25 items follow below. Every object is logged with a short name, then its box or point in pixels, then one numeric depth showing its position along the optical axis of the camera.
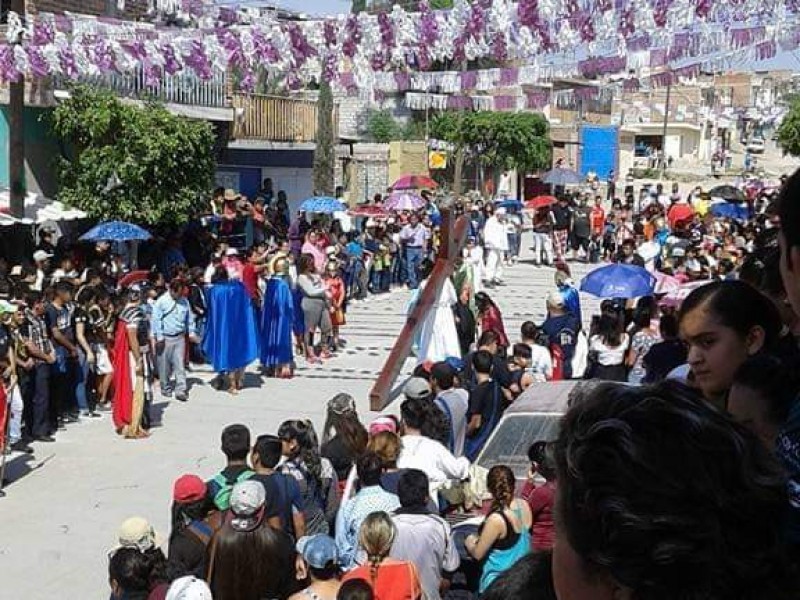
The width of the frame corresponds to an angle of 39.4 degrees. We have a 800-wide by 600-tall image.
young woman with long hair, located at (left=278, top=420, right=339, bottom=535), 6.52
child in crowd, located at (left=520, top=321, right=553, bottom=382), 10.60
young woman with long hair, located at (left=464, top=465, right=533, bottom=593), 5.66
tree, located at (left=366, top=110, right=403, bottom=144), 45.97
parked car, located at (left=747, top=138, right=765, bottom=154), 72.02
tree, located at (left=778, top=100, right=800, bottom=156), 39.87
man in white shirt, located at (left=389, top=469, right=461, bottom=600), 5.49
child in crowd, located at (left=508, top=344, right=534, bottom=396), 9.66
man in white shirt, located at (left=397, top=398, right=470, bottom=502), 7.09
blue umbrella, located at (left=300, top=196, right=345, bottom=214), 23.16
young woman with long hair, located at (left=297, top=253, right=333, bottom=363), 15.30
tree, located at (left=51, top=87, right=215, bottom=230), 18.02
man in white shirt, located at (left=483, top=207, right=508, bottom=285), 24.53
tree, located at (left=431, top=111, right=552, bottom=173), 43.31
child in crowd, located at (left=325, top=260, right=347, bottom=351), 16.45
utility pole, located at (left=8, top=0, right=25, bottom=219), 17.53
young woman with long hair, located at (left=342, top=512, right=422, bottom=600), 5.04
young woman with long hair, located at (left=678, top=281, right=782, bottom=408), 3.06
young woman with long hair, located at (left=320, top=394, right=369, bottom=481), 7.35
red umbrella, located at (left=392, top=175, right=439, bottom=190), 30.02
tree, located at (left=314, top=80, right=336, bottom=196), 28.34
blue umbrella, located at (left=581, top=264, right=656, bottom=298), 13.44
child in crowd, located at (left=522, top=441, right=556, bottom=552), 5.57
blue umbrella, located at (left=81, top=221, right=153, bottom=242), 16.61
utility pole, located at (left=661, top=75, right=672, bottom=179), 59.55
